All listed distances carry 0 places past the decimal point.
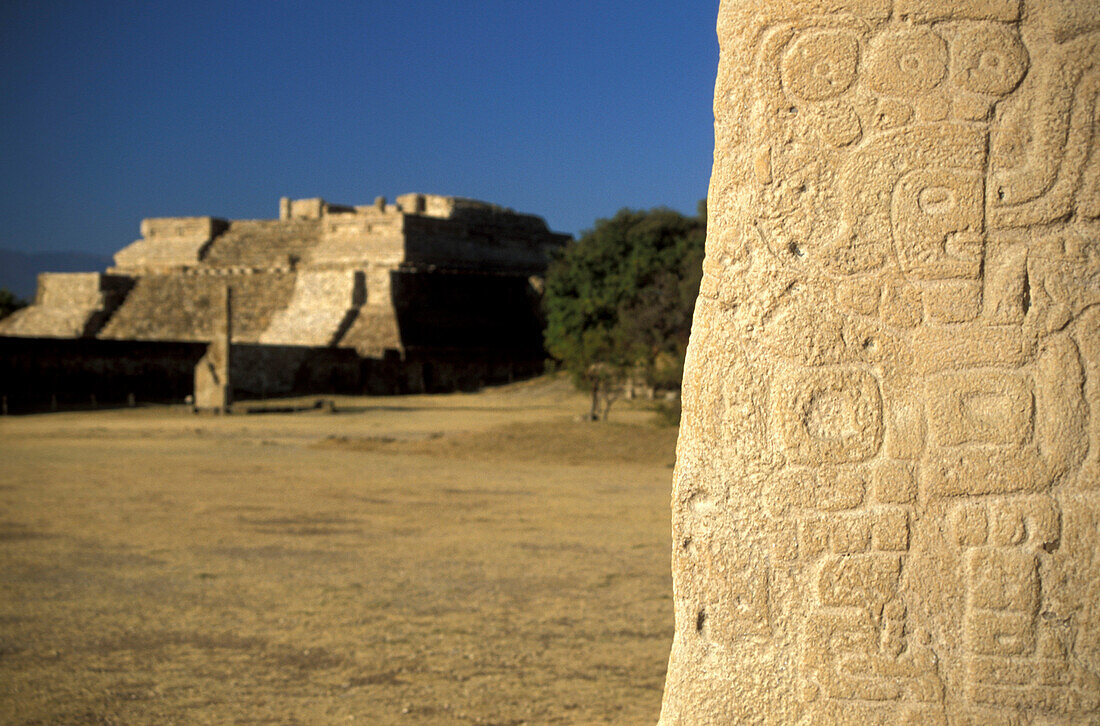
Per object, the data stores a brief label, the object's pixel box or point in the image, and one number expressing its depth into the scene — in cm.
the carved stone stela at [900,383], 202
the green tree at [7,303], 3969
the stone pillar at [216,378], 2206
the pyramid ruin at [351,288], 3247
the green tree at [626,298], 1875
